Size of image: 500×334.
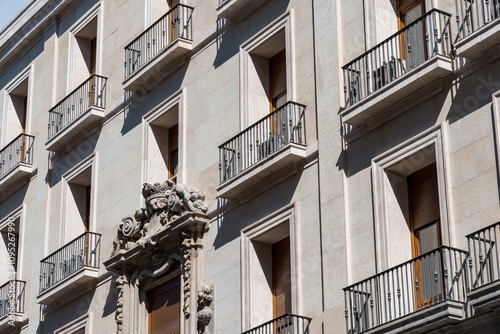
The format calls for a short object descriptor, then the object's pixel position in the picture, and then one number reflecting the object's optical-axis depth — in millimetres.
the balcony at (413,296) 17797
